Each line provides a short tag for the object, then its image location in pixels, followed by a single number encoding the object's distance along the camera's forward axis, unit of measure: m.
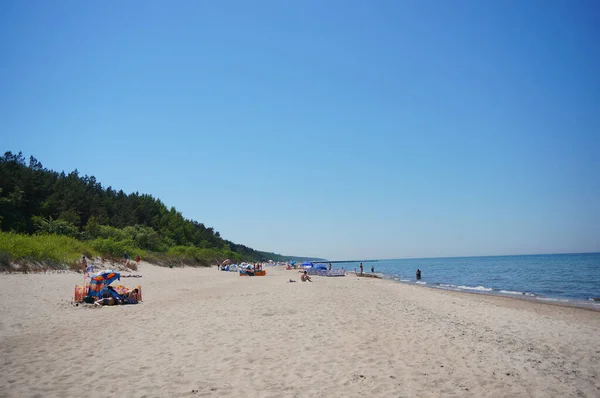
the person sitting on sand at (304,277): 29.41
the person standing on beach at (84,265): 24.68
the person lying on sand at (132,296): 15.36
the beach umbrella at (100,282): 14.62
